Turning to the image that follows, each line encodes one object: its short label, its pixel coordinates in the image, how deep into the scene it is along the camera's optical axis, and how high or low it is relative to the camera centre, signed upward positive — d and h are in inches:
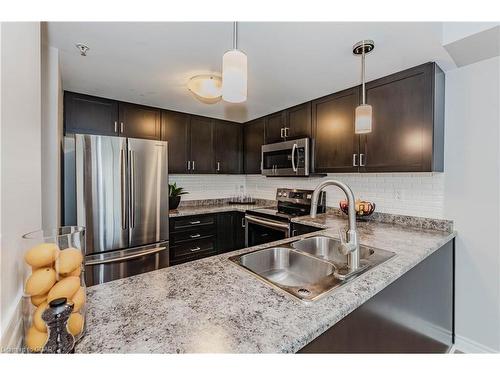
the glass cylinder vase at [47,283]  23.2 -10.4
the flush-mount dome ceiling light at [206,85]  82.4 +34.2
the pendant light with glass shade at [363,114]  59.1 +17.0
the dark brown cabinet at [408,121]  72.8 +20.1
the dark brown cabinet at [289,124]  112.6 +30.0
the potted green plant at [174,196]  126.8 -7.7
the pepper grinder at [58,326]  22.7 -14.2
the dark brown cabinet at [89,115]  98.1 +28.8
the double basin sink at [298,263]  48.6 -17.8
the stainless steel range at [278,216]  109.5 -16.7
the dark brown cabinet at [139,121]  110.4 +29.2
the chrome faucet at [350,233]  47.8 -10.6
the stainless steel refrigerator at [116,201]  81.8 -7.2
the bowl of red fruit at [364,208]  95.5 -10.3
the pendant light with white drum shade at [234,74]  36.4 +16.7
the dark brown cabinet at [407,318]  36.4 -26.5
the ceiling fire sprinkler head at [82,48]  64.1 +36.6
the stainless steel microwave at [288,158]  109.1 +12.0
